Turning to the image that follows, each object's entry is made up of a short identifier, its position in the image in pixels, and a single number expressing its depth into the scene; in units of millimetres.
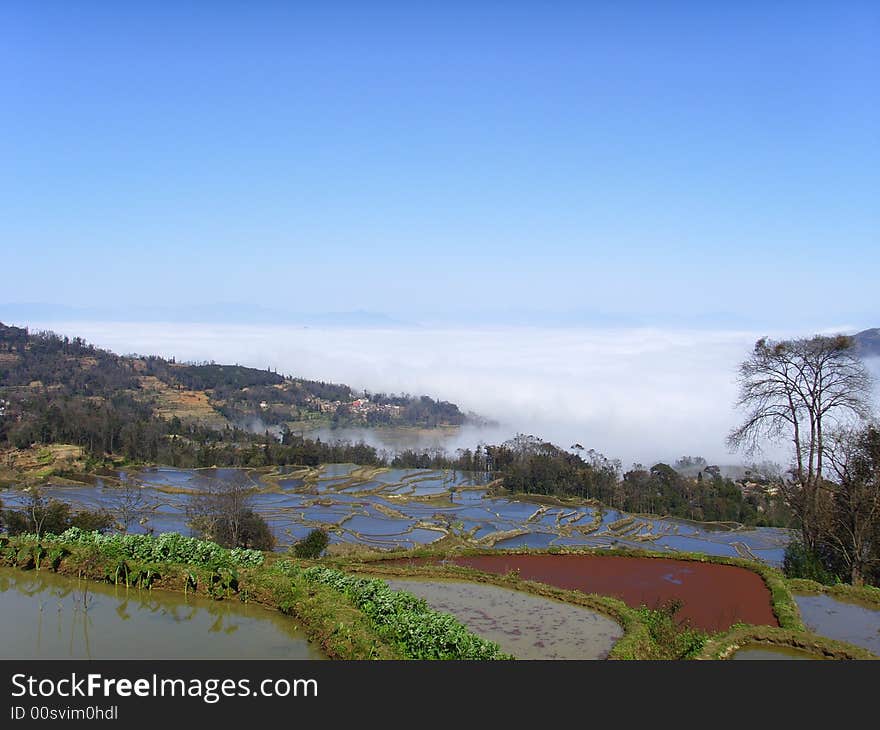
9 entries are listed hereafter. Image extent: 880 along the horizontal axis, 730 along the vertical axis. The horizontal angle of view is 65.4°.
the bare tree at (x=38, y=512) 31898
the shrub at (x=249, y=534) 34375
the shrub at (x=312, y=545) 28000
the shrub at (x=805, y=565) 20078
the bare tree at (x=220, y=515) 34500
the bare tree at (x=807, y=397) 20000
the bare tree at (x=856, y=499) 19641
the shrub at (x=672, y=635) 12438
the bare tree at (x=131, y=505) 44456
